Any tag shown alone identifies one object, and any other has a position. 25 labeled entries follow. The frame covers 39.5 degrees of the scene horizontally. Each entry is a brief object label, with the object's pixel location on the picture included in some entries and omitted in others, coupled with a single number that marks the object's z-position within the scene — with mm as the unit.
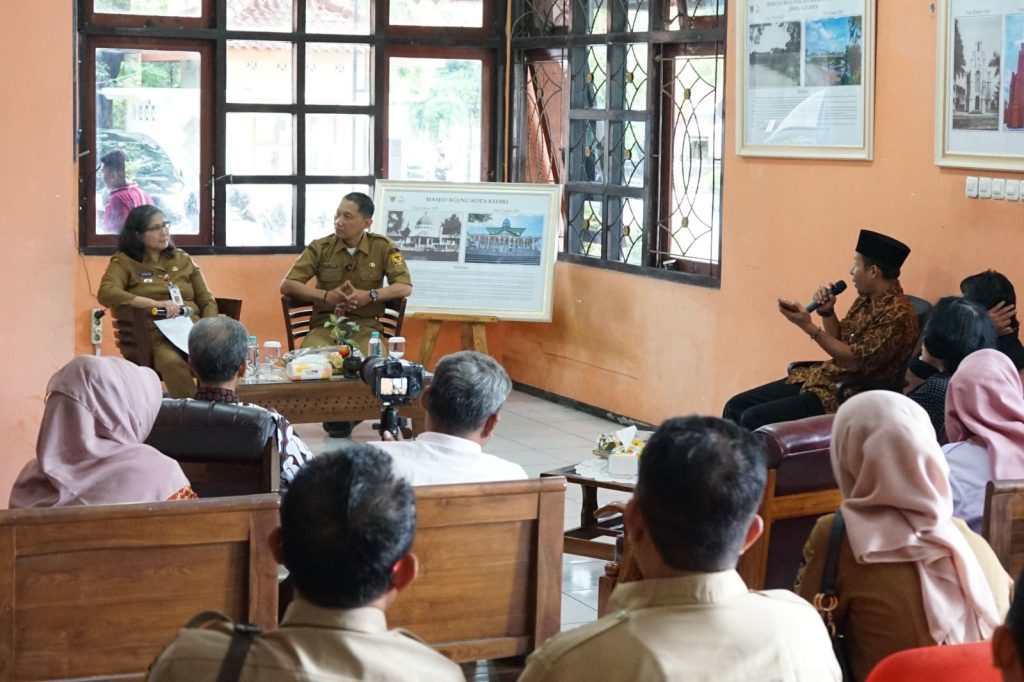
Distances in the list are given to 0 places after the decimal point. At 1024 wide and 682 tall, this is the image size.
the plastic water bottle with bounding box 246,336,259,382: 6557
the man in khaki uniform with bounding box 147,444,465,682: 1760
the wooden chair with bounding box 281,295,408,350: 7562
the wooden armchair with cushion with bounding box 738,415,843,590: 3754
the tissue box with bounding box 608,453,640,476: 4855
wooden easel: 8391
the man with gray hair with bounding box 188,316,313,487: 4250
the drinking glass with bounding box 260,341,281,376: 6746
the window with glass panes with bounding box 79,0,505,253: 8352
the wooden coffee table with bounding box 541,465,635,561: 4812
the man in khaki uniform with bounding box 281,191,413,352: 7551
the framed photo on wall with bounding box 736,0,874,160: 6332
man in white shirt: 3354
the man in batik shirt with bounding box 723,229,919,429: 5645
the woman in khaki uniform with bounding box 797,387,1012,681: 2635
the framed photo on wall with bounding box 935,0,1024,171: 5438
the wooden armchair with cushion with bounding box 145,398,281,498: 3791
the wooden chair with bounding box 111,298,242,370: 7016
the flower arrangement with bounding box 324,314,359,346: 7227
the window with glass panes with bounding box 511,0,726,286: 7520
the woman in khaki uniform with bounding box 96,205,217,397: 7004
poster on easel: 8328
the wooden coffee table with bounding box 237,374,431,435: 6461
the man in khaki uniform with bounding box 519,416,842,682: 1868
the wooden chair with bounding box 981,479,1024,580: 3133
